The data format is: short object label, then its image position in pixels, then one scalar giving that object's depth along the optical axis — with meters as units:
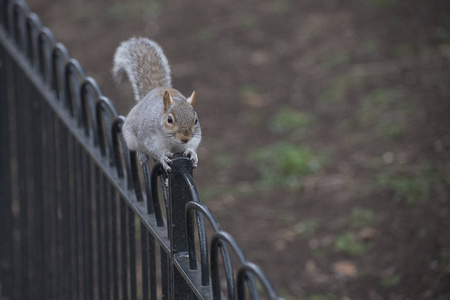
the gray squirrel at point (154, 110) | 6.81
